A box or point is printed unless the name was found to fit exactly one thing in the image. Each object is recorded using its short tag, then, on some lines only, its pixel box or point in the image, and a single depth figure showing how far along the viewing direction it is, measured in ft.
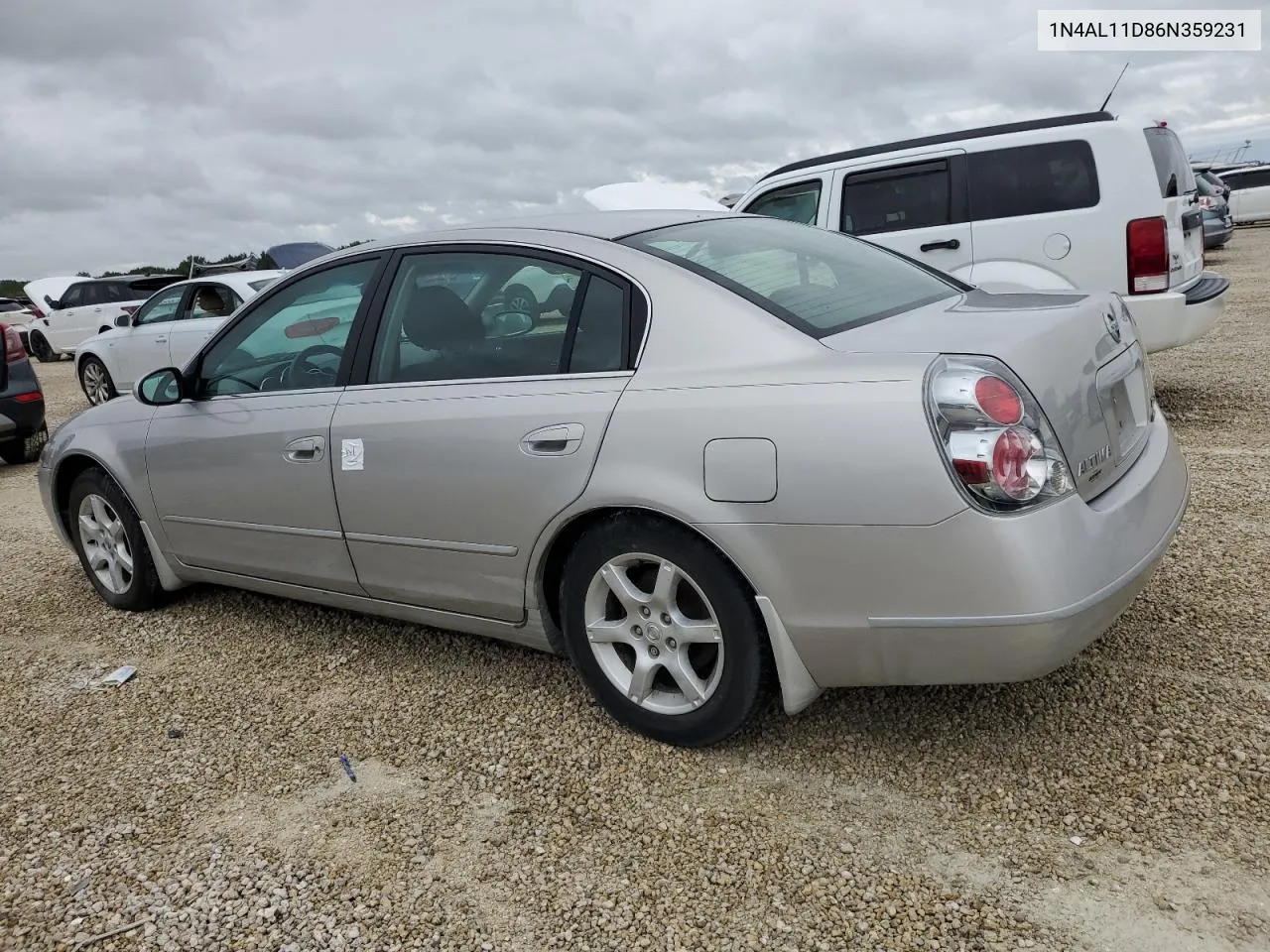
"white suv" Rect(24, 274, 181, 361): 60.08
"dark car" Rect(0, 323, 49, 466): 26.61
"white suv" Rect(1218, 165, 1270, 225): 84.94
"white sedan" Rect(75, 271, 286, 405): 32.48
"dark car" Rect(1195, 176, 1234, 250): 59.88
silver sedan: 7.47
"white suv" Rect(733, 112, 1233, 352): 19.24
